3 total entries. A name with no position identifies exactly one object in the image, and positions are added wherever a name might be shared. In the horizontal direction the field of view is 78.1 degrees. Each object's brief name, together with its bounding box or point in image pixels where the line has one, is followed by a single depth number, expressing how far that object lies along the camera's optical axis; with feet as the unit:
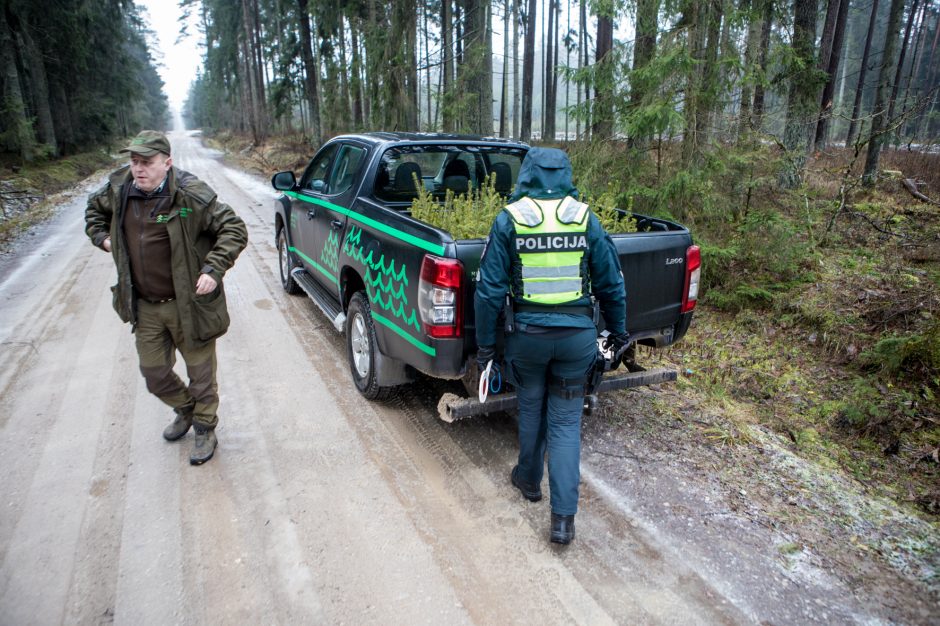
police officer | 9.68
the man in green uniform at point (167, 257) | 11.32
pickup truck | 11.49
